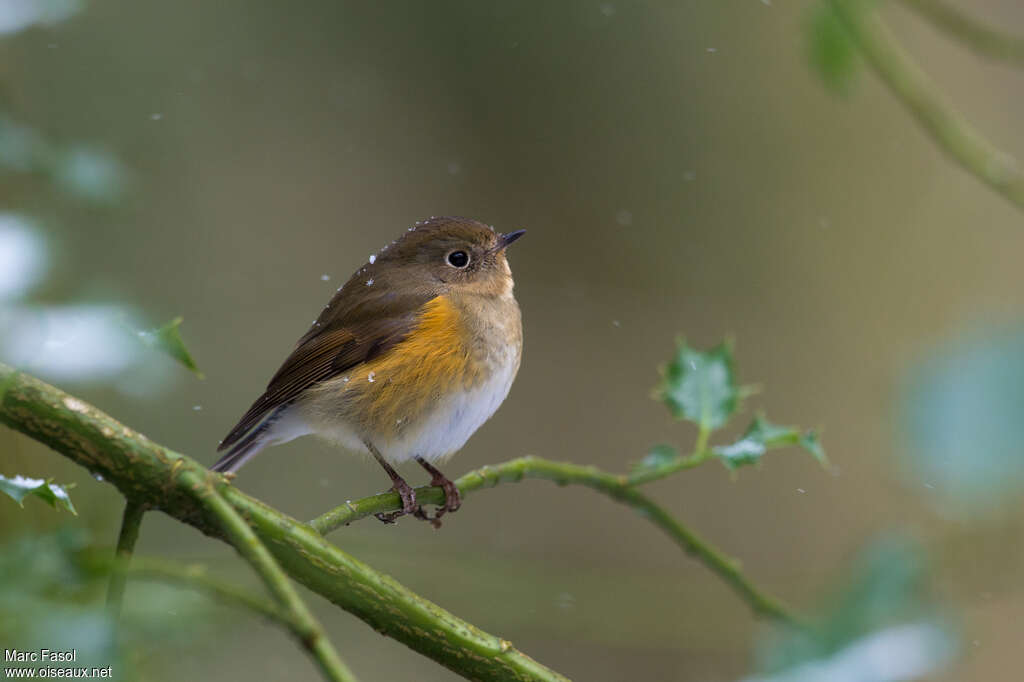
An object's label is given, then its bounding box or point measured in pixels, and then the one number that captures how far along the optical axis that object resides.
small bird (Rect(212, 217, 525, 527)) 4.61
